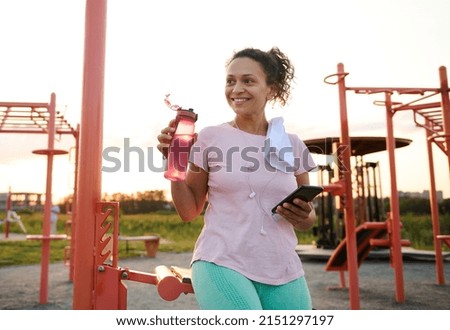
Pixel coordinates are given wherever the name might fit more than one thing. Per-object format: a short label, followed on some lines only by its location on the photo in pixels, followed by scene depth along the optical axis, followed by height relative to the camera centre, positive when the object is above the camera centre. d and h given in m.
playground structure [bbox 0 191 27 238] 7.58 +0.03
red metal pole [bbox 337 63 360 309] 2.62 +0.03
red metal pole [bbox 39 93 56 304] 3.06 -0.01
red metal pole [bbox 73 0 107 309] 1.19 +0.17
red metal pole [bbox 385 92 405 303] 3.09 -0.12
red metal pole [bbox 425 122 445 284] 3.86 -0.10
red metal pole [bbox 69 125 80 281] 3.69 -0.01
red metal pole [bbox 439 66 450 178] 3.03 +0.75
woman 0.87 +0.02
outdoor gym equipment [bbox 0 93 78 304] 3.06 +0.44
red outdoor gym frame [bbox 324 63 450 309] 2.64 +0.32
